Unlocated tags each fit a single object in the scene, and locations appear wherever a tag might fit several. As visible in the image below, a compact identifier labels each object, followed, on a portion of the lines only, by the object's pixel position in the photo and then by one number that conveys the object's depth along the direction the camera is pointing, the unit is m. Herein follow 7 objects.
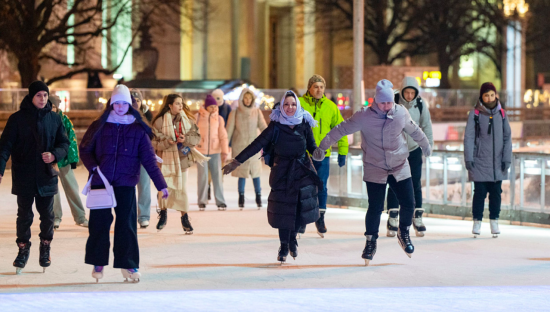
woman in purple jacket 14.62
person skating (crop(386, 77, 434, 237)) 20.61
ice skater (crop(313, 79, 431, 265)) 16.86
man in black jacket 15.77
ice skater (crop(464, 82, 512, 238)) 20.72
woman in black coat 16.66
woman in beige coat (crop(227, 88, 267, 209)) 27.20
